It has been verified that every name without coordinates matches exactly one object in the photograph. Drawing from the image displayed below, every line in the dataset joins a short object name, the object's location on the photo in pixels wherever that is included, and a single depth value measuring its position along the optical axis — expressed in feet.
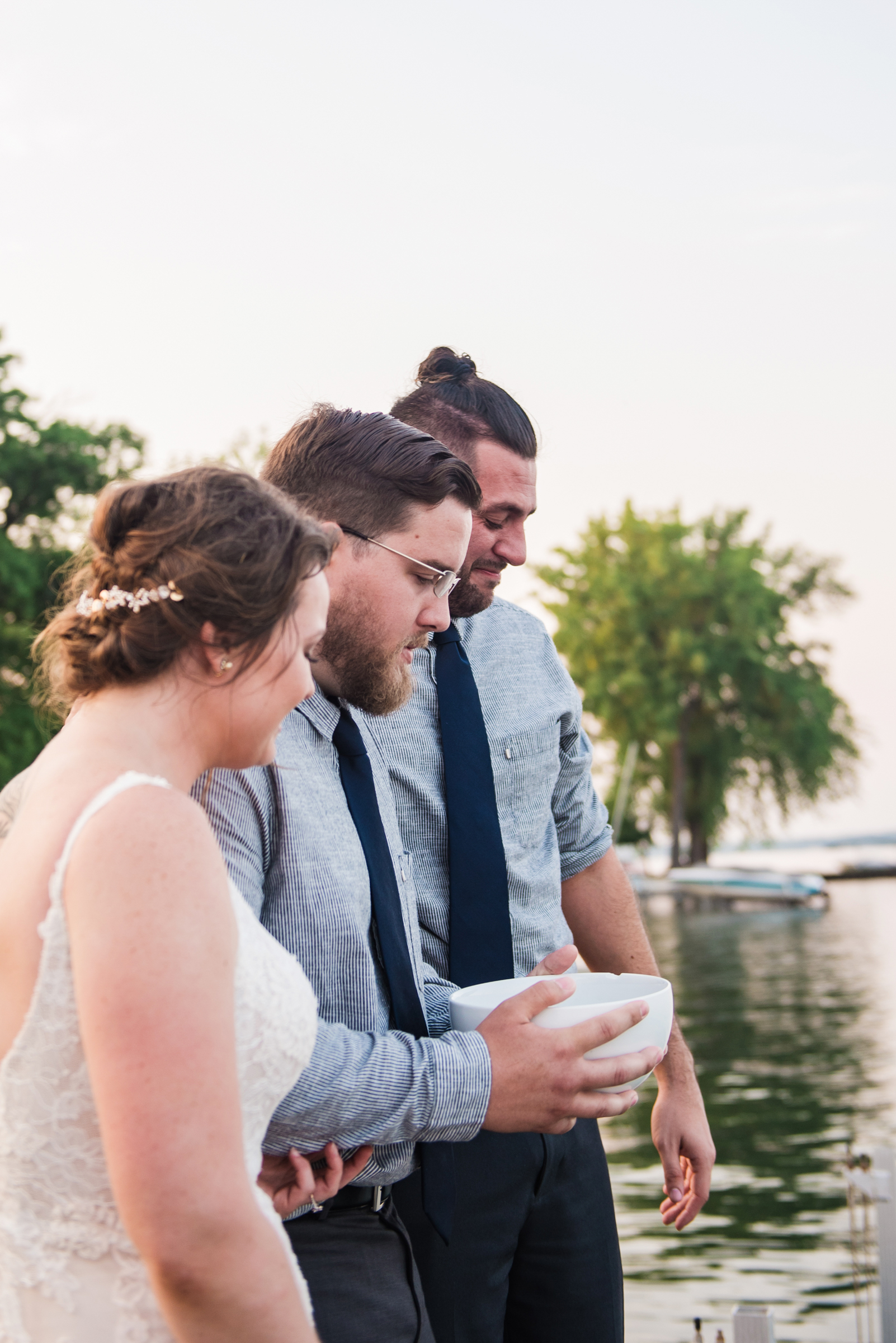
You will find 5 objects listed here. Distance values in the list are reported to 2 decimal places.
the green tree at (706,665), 142.20
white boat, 126.21
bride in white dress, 4.29
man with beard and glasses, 6.15
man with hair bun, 8.55
